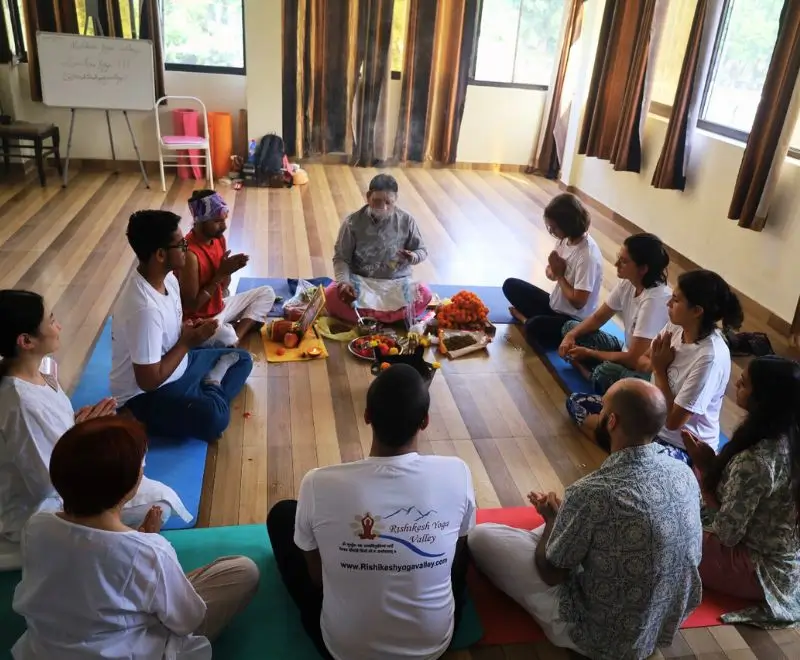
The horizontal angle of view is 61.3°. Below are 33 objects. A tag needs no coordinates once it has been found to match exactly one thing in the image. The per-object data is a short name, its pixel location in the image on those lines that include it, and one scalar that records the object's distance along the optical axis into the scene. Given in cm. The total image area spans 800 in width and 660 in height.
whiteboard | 582
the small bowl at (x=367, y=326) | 369
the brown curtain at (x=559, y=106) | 694
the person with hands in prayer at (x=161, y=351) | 237
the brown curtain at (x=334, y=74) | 681
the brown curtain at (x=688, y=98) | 488
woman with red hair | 133
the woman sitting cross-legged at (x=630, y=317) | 291
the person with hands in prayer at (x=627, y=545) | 163
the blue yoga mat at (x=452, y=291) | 409
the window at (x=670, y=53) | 536
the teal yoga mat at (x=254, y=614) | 185
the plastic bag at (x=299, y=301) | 376
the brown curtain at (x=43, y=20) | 602
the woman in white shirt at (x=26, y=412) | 178
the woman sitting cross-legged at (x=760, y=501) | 192
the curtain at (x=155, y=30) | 621
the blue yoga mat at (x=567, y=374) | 331
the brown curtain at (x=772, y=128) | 404
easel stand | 606
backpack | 665
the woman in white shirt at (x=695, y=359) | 242
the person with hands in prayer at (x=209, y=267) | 301
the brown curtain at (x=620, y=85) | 560
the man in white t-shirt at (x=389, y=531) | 151
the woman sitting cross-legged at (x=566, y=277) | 343
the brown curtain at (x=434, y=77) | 704
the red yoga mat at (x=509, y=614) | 197
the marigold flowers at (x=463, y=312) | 378
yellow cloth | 342
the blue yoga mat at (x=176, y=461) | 238
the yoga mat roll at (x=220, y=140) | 663
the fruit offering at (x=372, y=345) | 345
